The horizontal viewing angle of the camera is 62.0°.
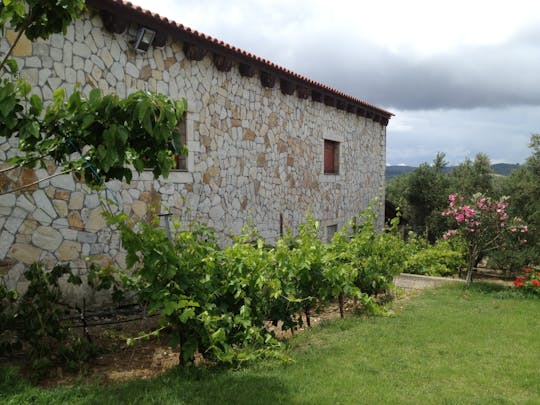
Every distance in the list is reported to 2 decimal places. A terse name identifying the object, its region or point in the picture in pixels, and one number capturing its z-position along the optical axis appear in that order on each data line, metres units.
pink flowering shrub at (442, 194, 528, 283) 9.73
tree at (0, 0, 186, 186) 2.76
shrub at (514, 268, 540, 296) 9.05
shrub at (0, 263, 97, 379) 4.27
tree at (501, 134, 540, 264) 11.34
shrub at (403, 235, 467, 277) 11.74
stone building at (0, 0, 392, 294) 5.78
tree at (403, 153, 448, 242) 22.83
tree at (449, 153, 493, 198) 19.94
